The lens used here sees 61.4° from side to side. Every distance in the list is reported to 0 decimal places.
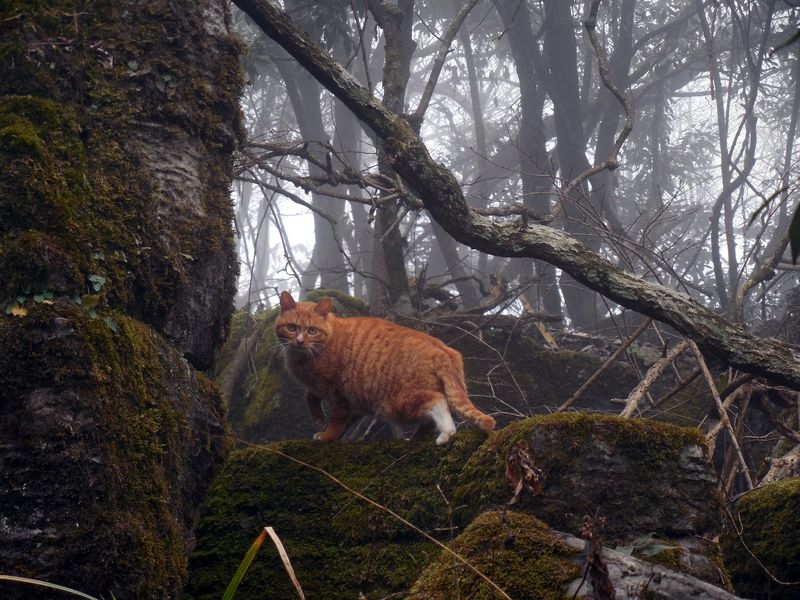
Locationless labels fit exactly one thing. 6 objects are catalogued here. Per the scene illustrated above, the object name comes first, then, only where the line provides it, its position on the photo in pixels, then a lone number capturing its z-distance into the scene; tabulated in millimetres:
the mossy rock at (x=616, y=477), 3131
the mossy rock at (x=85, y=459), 2496
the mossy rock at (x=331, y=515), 3350
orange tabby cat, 4199
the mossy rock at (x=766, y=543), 3295
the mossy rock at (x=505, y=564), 2436
